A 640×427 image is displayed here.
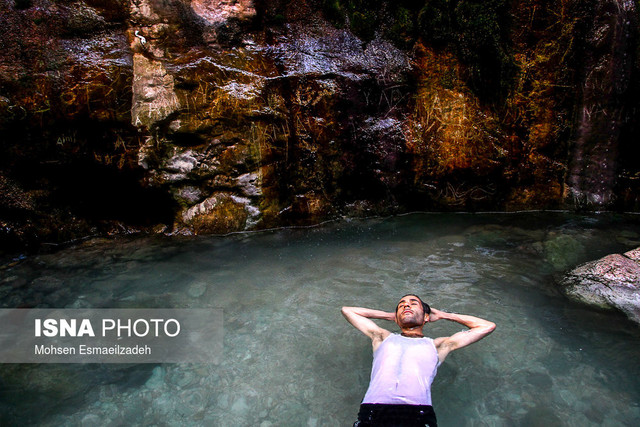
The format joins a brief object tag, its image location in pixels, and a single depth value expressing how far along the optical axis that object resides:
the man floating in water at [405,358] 2.42
